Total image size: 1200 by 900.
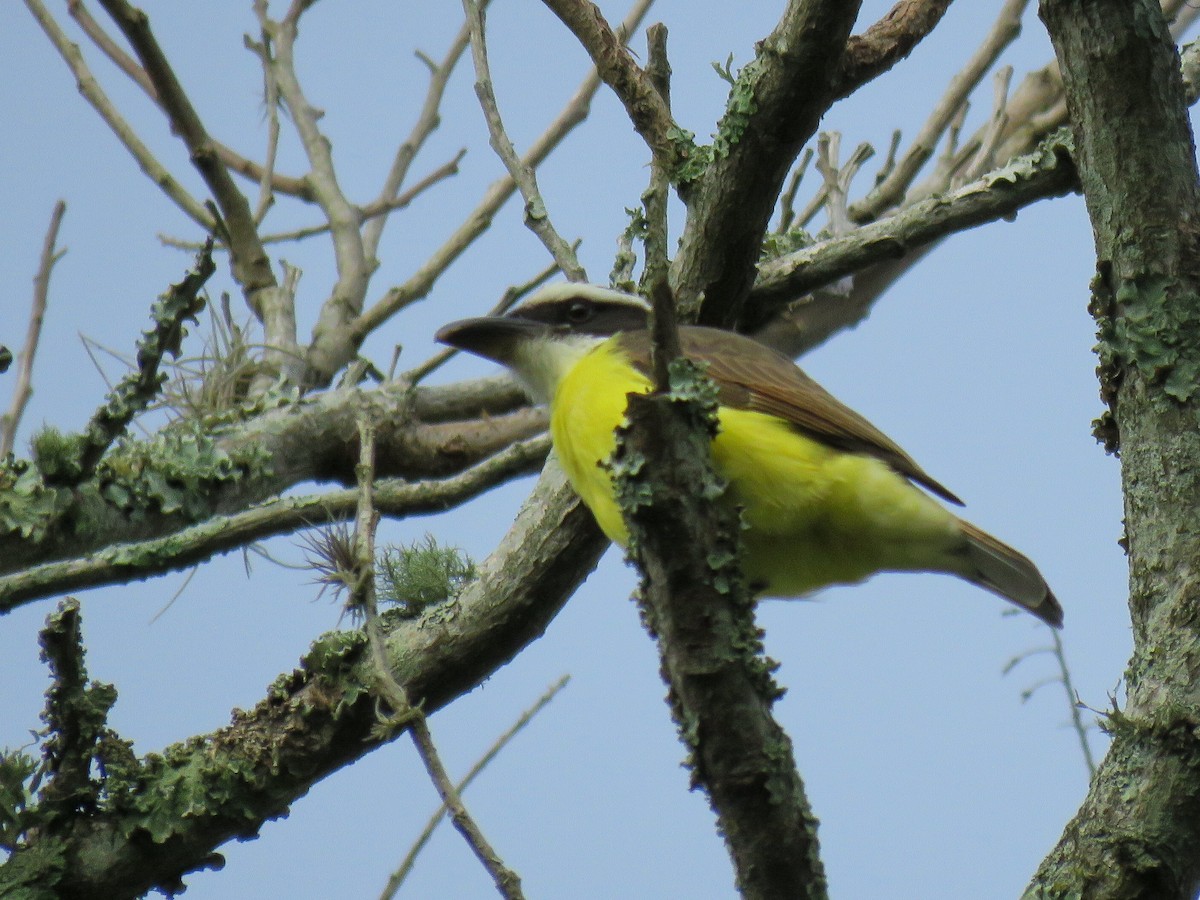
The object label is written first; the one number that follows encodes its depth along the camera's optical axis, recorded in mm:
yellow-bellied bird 7008
